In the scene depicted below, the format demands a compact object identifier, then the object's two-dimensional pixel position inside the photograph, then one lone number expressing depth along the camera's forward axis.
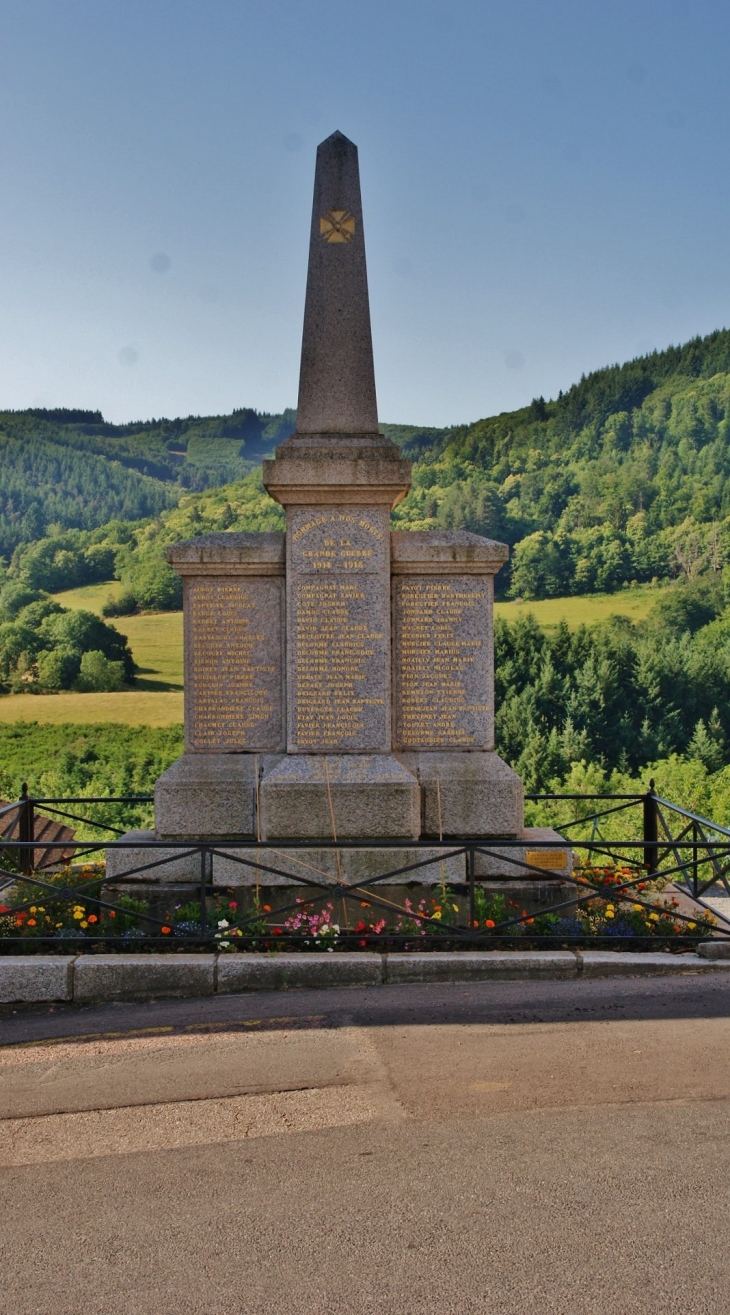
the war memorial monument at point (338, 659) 7.21
